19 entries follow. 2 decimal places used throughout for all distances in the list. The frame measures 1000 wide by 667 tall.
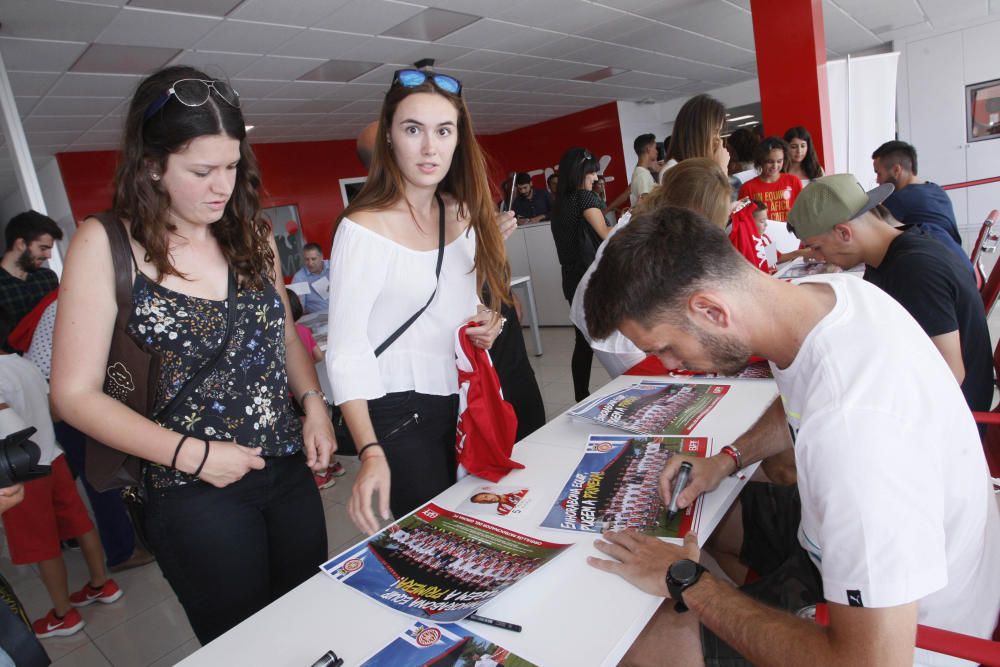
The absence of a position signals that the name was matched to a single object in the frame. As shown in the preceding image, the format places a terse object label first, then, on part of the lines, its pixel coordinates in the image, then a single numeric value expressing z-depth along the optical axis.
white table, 0.84
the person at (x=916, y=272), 1.58
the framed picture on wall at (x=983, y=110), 8.62
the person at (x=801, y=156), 4.62
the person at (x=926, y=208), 2.94
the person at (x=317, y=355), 3.10
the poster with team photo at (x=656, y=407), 1.49
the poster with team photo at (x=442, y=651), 0.82
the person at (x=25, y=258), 3.07
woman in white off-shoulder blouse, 1.25
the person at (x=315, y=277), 5.36
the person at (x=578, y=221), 3.39
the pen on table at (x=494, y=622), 0.87
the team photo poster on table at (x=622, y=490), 1.10
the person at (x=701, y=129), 2.71
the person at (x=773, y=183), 4.11
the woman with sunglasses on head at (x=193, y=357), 0.98
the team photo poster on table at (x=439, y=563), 0.94
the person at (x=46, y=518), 2.15
